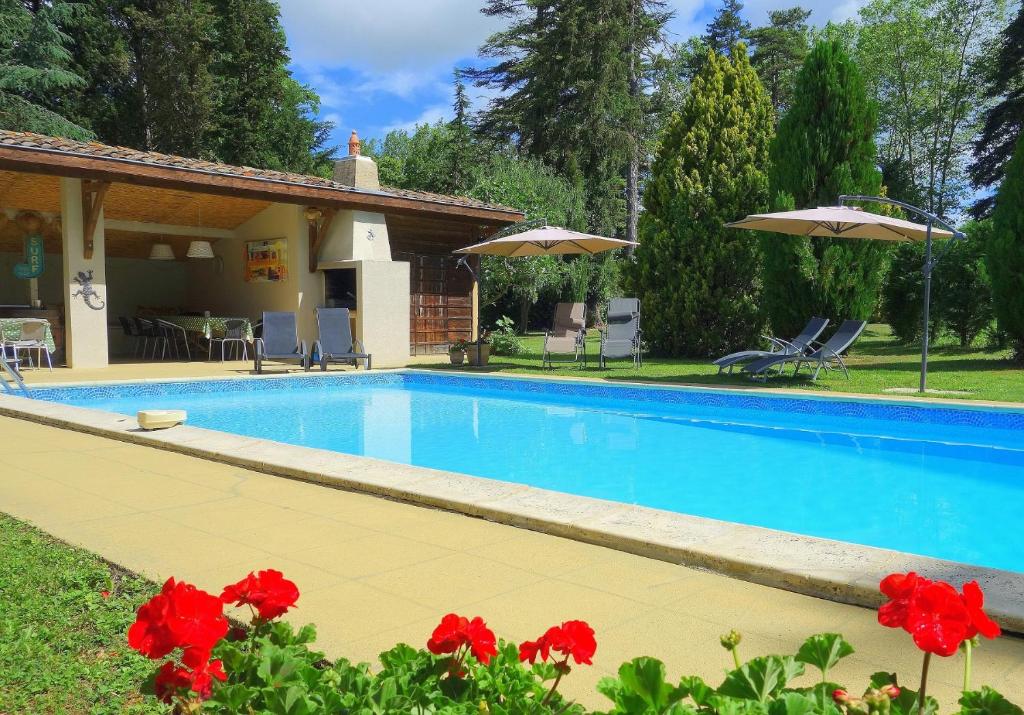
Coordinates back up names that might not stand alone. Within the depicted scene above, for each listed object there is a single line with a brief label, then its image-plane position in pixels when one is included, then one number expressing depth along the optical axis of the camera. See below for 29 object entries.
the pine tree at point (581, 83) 25.48
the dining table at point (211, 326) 13.72
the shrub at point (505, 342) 15.69
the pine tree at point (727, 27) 34.12
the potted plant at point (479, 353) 13.12
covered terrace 11.66
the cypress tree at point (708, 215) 13.60
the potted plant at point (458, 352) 13.38
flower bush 1.17
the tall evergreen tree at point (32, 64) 19.97
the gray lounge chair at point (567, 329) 14.40
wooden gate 15.91
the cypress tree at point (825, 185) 11.80
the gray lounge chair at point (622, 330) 12.02
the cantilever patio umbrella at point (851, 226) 9.17
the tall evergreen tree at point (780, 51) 32.09
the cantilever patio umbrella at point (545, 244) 12.08
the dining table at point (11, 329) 11.01
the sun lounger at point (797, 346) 10.06
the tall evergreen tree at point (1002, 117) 23.45
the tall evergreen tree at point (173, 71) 21.42
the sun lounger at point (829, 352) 9.86
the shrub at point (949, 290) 13.30
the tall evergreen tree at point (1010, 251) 10.92
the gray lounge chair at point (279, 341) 11.99
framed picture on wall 14.78
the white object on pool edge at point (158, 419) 5.94
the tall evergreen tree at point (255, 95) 24.11
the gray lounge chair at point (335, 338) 12.29
